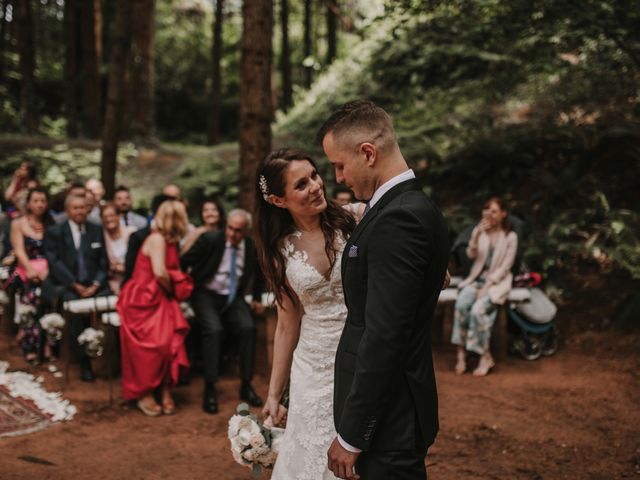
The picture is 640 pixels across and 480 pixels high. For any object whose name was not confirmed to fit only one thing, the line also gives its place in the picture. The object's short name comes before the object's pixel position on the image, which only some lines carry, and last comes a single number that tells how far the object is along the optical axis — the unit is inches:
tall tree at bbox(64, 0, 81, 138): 762.2
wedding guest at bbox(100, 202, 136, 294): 288.8
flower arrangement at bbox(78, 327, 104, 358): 247.3
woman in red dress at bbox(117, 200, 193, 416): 233.1
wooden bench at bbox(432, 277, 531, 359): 286.2
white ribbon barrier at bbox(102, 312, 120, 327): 258.7
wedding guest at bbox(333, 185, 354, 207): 315.0
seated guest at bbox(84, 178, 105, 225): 317.1
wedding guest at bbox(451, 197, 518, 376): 276.1
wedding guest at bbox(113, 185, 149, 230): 333.7
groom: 78.4
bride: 114.1
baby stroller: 286.0
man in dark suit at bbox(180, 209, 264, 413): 246.2
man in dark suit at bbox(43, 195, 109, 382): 276.1
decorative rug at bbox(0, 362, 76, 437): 212.1
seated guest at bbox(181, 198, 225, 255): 265.3
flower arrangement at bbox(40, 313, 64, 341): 259.2
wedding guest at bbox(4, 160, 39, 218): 365.6
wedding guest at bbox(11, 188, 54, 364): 279.7
